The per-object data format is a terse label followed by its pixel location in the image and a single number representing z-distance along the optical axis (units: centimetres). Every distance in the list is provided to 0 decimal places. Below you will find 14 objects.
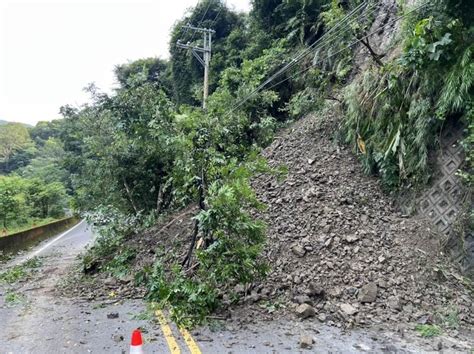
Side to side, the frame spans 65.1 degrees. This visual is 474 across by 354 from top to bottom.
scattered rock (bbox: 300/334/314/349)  419
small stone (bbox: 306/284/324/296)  543
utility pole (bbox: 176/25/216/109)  1528
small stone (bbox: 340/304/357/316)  500
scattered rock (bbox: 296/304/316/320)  502
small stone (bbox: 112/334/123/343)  452
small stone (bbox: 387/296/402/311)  507
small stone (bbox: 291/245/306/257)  634
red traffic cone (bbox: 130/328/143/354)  276
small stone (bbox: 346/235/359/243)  635
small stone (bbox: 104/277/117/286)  733
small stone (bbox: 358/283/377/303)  524
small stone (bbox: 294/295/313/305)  529
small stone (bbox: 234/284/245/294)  572
